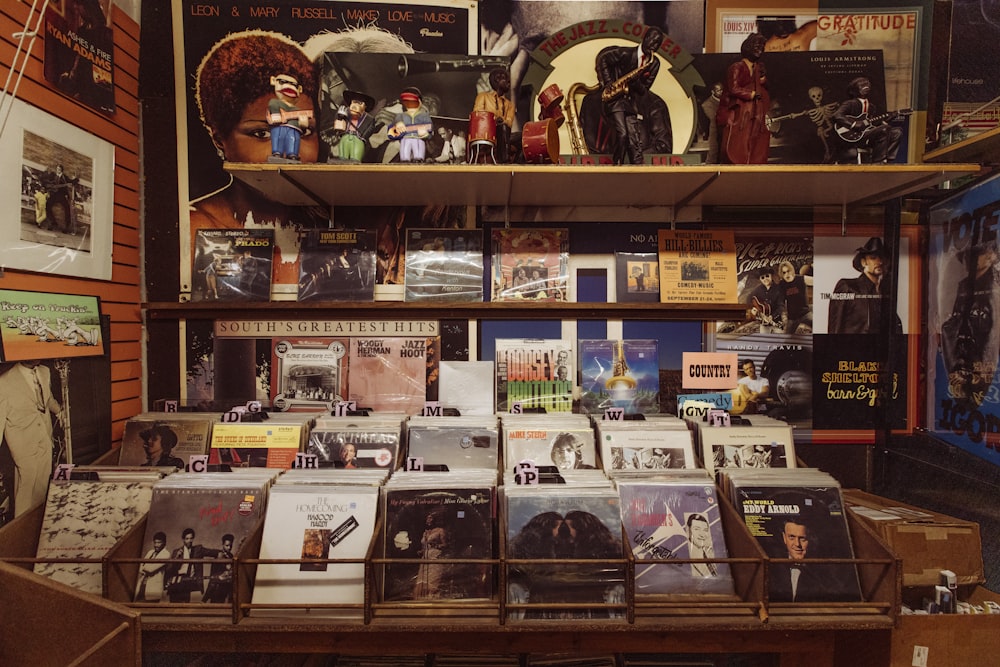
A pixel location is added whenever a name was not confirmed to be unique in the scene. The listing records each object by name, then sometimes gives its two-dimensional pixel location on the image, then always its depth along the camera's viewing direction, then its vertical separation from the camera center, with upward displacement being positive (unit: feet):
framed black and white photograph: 5.34 +1.40
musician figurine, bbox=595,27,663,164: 6.39 +2.84
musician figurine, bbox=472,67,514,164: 6.35 +2.63
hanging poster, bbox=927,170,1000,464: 6.31 +0.16
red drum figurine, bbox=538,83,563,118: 6.31 +2.75
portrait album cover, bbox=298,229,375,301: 7.12 +0.82
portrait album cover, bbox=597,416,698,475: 6.17 -1.34
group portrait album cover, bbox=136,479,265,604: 5.19 -2.04
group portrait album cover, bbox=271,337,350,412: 7.20 -0.56
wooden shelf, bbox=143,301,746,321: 6.98 +0.24
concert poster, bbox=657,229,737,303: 7.18 +0.86
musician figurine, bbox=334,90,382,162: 6.33 +2.52
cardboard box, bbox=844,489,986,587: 5.91 -2.35
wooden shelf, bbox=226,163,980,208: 5.93 +1.74
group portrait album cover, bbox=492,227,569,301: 7.25 +0.87
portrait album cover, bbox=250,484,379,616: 5.11 -2.08
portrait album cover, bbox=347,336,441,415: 7.23 -0.59
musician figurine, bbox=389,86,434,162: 6.34 +2.38
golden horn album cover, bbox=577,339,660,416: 7.19 -0.60
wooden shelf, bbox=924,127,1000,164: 5.98 +2.13
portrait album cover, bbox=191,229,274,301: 7.16 +0.83
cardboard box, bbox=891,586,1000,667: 5.30 -3.02
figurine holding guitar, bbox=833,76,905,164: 6.30 +2.38
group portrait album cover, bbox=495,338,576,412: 7.16 -0.60
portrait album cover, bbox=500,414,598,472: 6.20 -1.33
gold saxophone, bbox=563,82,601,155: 6.75 +2.62
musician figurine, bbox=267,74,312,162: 6.30 +2.37
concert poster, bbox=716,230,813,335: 7.24 +0.91
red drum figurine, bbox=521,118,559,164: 6.04 +2.11
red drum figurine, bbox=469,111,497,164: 6.16 +2.21
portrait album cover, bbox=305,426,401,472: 6.14 -1.35
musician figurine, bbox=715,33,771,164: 6.40 +2.67
